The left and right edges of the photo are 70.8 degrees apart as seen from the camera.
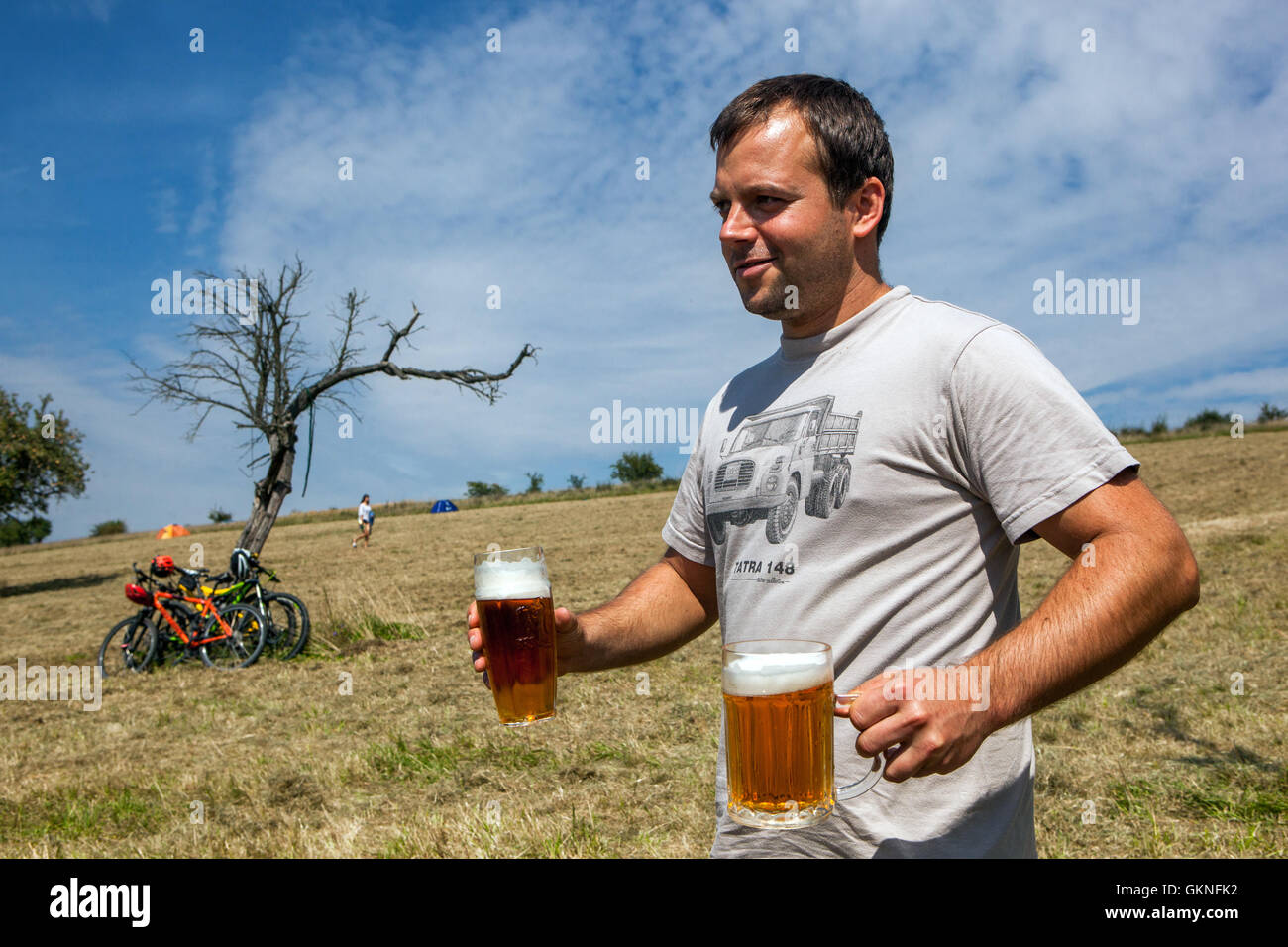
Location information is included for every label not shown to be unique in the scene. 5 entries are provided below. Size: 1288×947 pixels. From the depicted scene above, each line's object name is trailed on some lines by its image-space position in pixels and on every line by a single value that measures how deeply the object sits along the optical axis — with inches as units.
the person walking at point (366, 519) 1195.9
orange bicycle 389.7
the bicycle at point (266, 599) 397.7
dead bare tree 530.4
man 51.6
